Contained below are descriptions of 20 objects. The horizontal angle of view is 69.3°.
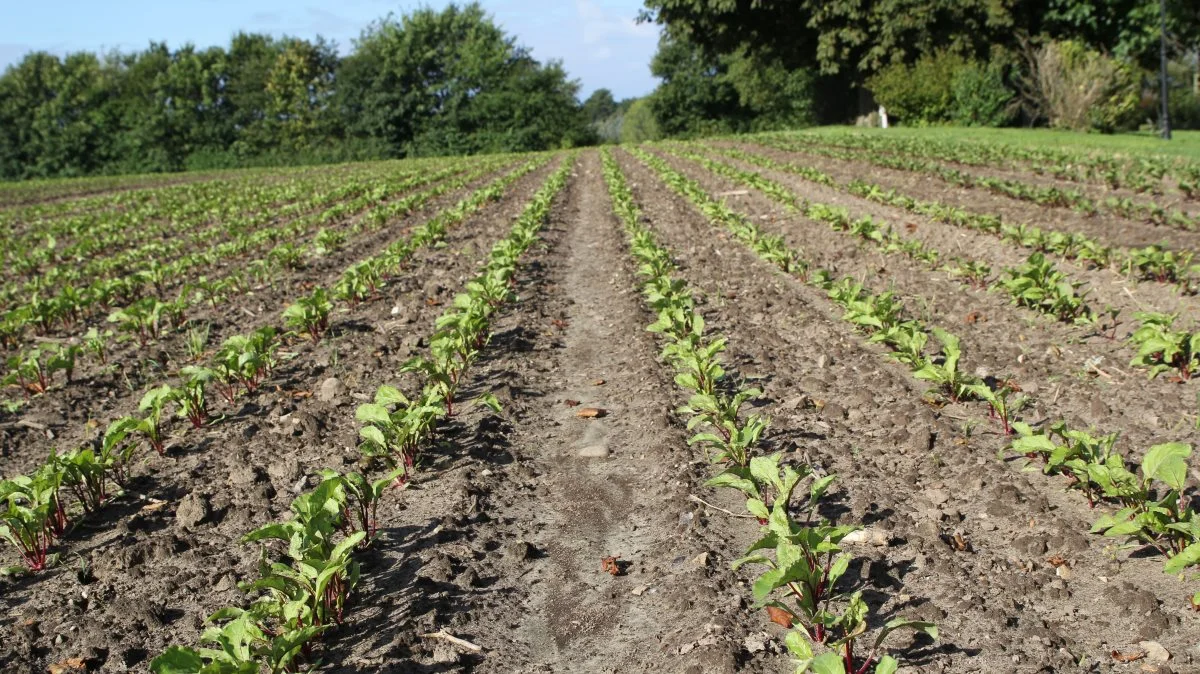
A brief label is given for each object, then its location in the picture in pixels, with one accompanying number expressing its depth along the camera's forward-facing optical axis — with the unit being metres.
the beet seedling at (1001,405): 4.42
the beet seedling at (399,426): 4.36
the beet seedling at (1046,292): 6.23
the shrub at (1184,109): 38.03
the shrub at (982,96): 30.95
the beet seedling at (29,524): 3.68
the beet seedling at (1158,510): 3.08
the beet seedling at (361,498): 3.68
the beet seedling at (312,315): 6.93
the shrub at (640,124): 60.09
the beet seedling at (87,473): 4.06
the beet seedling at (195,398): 5.20
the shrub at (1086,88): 26.08
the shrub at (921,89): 32.53
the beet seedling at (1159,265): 7.03
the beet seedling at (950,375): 4.86
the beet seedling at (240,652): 2.59
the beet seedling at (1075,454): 3.54
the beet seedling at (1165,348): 4.93
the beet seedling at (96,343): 6.80
